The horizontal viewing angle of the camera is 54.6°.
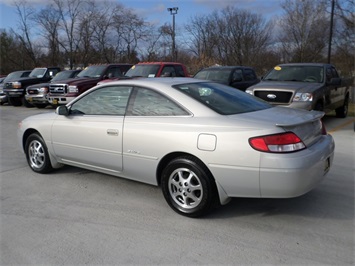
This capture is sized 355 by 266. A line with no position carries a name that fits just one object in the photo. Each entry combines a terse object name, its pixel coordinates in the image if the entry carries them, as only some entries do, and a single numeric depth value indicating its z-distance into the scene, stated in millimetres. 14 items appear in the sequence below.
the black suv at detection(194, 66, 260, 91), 11531
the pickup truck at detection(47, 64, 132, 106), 12891
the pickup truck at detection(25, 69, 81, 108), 15039
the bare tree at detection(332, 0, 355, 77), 27750
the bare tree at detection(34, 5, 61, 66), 38281
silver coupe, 3287
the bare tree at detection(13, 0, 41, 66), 38750
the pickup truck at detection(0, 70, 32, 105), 18891
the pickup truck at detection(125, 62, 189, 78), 12223
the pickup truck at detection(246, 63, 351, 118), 7930
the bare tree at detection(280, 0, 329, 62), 37584
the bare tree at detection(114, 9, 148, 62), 42000
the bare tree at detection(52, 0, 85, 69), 38750
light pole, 31125
